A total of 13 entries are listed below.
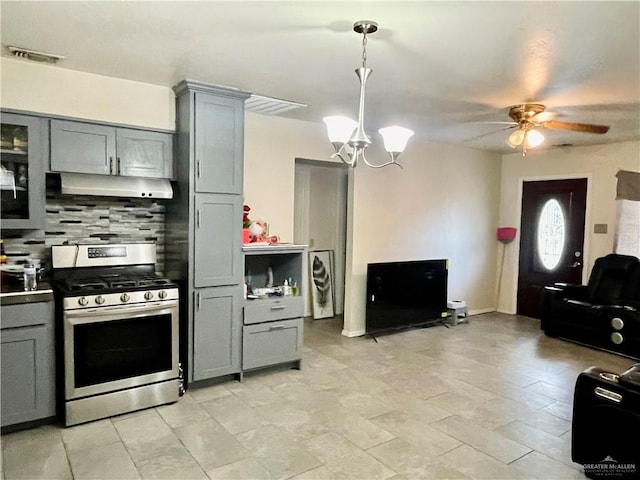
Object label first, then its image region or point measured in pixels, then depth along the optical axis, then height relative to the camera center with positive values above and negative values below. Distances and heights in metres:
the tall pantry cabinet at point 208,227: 3.45 -0.11
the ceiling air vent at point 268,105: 3.85 +1.00
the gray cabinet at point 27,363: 2.75 -0.97
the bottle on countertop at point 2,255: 3.05 -0.33
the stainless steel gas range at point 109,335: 2.93 -0.86
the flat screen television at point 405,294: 5.02 -0.91
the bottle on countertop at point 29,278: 2.92 -0.46
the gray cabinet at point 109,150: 3.14 +0.46
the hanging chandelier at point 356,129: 2.35 +0.48
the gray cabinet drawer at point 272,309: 3.76 -0.82
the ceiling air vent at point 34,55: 2.82 +1.02
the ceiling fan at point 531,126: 3.68 +0.81
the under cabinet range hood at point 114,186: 3.12 +0.19
